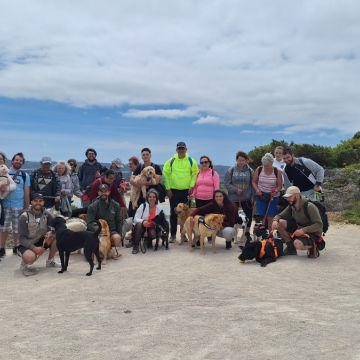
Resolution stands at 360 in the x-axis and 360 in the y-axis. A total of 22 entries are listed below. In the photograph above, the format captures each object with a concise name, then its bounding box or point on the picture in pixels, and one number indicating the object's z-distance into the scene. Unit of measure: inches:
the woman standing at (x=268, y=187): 342.6
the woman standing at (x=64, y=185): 362.6
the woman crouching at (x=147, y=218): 343.5
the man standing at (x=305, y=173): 346.3
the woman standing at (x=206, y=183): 350.9
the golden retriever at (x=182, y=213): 357.4
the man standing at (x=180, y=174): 359.9
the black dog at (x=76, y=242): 282.4
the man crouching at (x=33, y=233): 291.1
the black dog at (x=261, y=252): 291.3
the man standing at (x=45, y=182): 347.9
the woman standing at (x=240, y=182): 355.3
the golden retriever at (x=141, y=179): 359.9
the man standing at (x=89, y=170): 395.9
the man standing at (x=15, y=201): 329.1
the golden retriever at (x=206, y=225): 331.3
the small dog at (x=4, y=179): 316.5
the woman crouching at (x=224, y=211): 342.0
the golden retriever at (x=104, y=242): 310.3
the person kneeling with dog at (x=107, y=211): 327.0
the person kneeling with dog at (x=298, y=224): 299.4
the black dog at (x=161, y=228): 346.0
